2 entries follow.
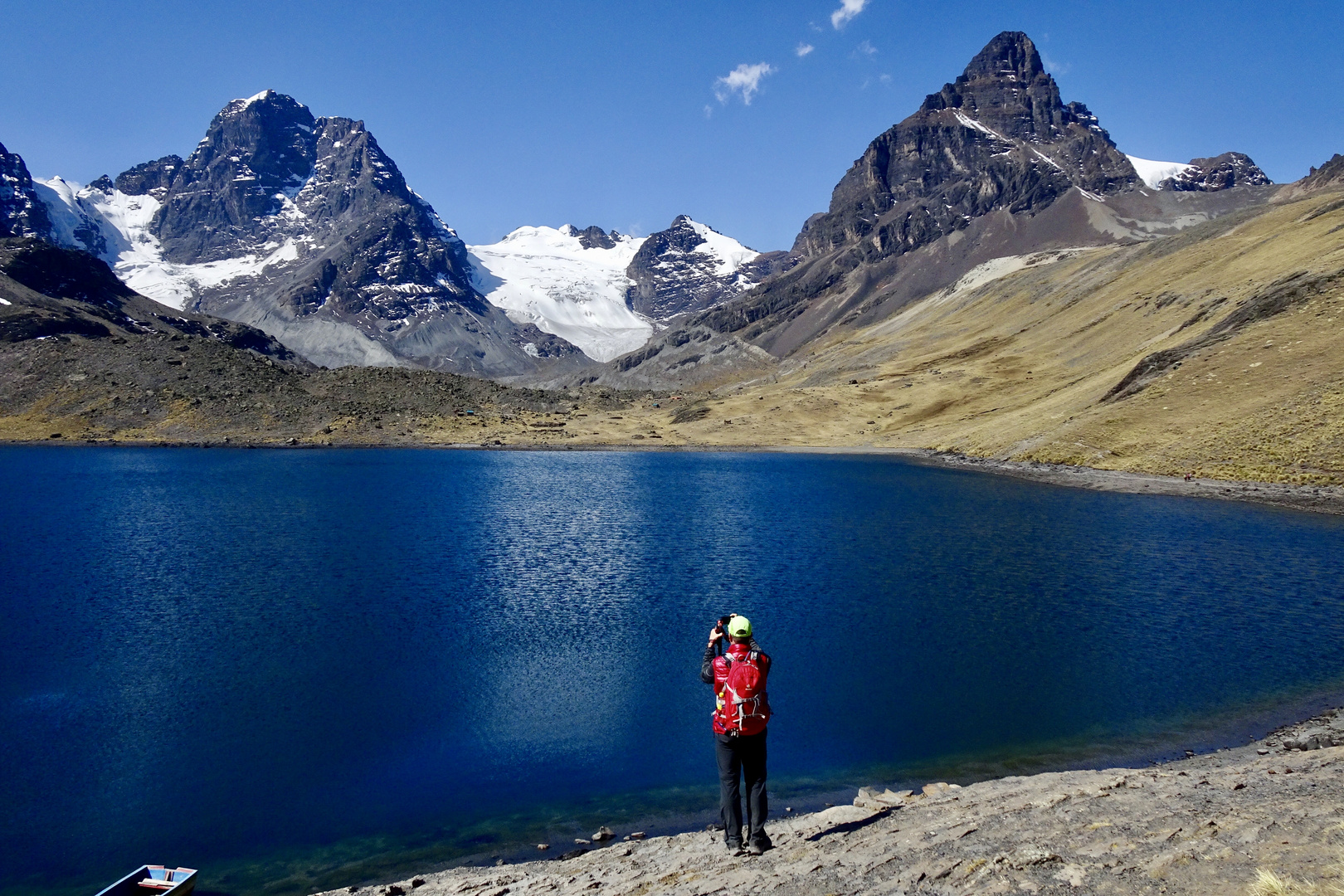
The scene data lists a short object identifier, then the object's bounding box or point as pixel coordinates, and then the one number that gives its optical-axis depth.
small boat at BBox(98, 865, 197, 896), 15.94
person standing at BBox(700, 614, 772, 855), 14.32
